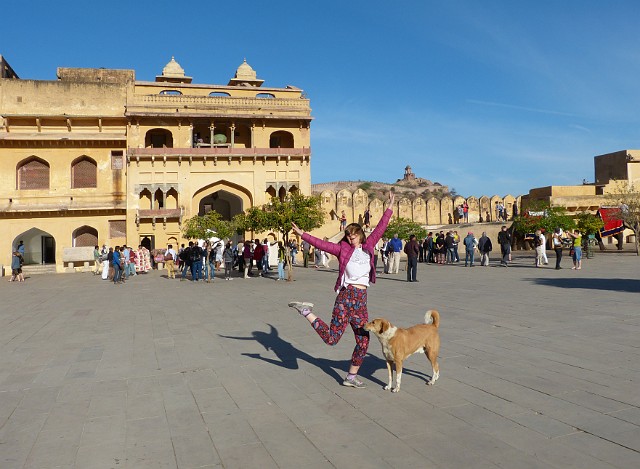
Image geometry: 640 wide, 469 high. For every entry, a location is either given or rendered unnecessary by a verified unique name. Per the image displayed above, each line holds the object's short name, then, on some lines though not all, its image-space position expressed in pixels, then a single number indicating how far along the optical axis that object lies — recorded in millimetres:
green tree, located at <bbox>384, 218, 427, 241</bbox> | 22375
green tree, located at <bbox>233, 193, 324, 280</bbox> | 20234
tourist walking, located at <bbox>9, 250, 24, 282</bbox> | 22281
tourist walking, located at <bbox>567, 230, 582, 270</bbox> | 18469
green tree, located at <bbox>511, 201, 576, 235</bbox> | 22000
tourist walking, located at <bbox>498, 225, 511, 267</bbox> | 21547
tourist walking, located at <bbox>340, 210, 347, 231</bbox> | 32819
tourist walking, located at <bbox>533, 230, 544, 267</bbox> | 20594
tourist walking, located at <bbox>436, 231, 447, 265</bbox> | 24234
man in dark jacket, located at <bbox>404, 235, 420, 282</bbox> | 16230
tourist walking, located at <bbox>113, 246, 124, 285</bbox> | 19500
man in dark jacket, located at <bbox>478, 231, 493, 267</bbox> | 22188
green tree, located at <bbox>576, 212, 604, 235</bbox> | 24339
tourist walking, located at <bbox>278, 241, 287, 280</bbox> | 18828
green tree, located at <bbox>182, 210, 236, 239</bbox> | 23873
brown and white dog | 4746
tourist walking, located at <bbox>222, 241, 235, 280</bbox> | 20078
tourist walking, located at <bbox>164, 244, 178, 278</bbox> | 21391
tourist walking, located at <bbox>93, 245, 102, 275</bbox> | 25281
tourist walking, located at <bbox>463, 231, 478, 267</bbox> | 21891
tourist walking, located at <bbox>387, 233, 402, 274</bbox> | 19938
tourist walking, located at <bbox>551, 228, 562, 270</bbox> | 19219
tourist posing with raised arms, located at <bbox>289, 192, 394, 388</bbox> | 4988
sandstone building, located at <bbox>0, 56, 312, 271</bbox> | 30234
